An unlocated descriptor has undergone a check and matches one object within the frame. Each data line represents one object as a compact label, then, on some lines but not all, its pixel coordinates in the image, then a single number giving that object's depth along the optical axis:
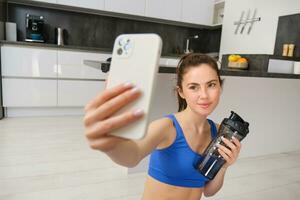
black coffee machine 3.26
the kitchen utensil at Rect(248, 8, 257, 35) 3.33
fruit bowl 2.09
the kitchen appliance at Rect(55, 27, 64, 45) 3.51
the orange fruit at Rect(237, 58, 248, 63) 2.10
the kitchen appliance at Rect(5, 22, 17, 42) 3.15
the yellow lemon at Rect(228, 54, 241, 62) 2.17
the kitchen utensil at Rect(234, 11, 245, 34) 3.51
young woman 0.72
